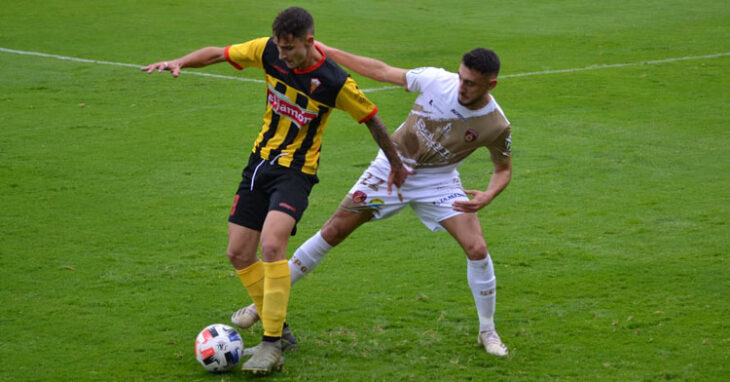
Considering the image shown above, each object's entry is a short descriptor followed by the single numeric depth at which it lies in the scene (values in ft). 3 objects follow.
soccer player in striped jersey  37.93
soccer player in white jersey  40.55
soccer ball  37.78
